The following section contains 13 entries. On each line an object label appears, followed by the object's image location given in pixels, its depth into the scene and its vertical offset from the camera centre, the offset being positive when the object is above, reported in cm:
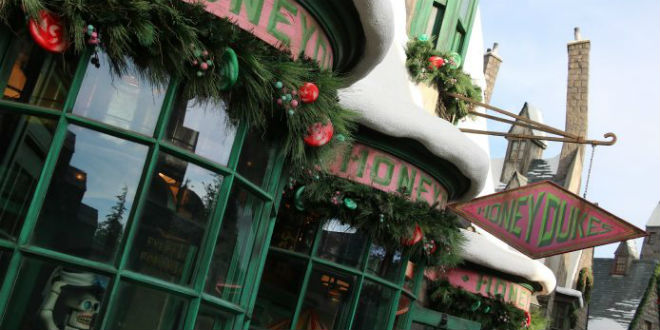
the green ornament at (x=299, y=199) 652 +96
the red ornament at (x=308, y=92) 473 +132
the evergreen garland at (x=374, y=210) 659 +105
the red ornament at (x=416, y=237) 697 +97
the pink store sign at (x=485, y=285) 1048 +110
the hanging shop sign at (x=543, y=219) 691 +142
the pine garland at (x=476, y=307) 1018 +76
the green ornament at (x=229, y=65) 424 +121
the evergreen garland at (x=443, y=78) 783 +274
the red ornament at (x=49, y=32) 372 +101
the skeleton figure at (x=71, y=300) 366 -17
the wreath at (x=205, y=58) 377 +117
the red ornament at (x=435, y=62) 783 +278
